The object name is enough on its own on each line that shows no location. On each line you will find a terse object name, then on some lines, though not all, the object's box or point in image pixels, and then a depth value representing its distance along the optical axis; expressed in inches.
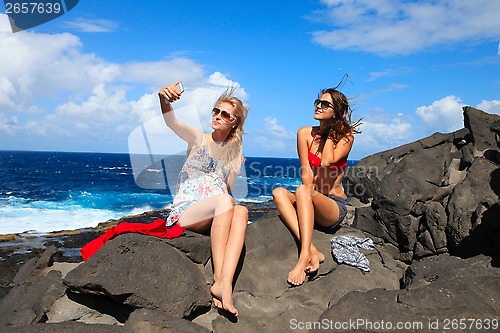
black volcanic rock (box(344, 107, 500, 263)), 264.7
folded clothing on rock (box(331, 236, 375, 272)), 219.1
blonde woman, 189.9
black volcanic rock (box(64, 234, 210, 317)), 181.6
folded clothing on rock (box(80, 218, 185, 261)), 206.2
